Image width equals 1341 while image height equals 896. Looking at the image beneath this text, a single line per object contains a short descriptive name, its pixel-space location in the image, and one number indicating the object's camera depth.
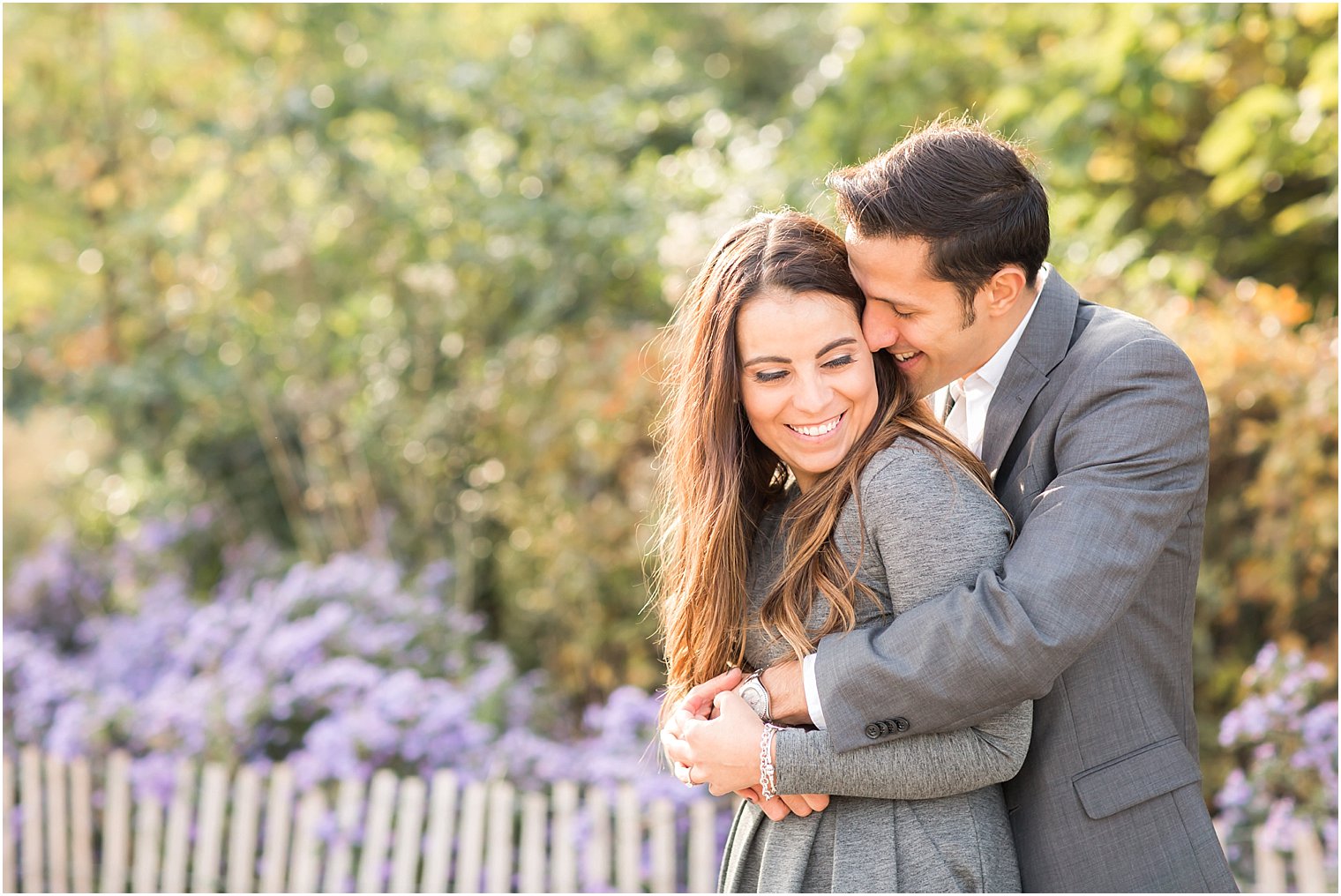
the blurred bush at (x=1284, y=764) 3.31
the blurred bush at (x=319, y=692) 4.10
